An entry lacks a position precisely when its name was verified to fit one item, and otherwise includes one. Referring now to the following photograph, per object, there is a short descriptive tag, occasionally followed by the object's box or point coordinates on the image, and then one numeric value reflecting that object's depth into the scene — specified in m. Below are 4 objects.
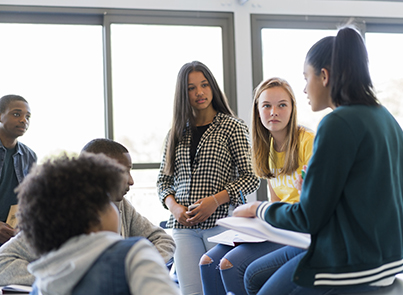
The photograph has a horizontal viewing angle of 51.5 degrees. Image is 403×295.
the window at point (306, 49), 4.05
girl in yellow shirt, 1.71
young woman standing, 2.13
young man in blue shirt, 2.60
